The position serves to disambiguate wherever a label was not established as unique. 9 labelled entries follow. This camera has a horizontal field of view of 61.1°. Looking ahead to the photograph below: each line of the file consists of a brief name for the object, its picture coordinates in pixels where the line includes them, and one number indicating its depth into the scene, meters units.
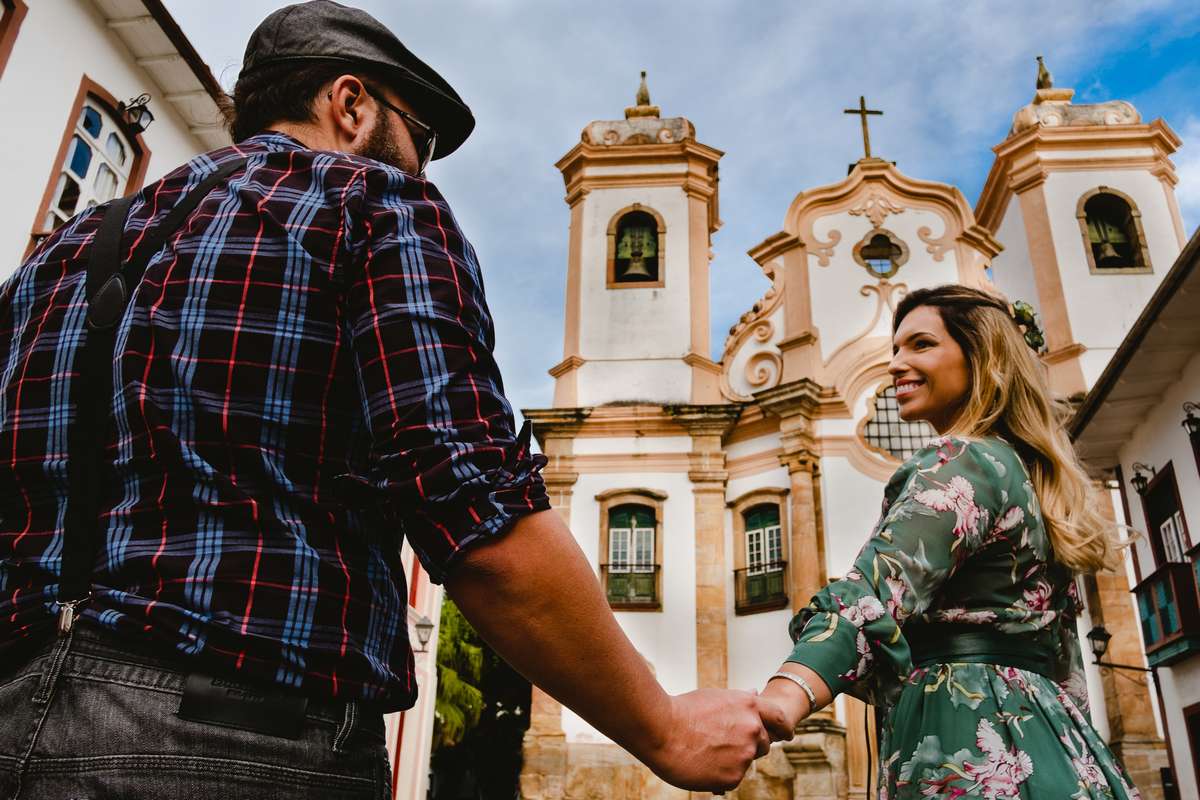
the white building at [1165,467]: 12.55
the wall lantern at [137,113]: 11.05
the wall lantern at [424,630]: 15.18
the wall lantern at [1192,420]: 12.57
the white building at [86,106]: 9.43
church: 18.81
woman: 2.29
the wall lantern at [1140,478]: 14.82
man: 1.39
